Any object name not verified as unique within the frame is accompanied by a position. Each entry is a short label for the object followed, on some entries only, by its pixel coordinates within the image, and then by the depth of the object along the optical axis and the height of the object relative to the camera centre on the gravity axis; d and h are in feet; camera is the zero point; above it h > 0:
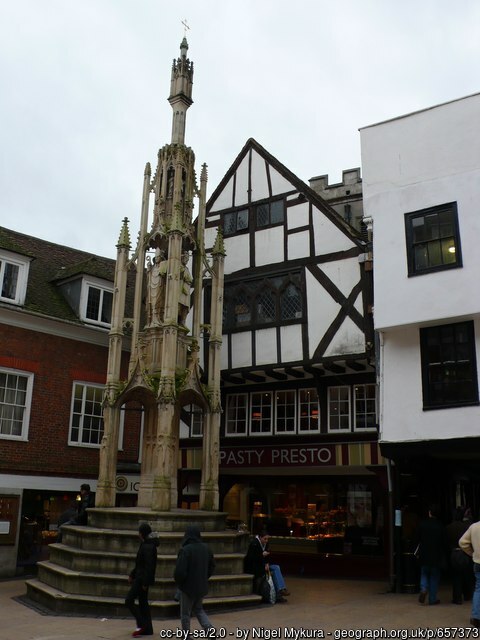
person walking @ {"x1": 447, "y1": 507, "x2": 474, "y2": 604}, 34.71 -3.54
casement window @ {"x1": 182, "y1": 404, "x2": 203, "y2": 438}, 63.62 +6.66
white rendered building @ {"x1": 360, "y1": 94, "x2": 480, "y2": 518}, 41.09 +13.93
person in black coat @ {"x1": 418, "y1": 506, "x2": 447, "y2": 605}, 36.68 -3.40
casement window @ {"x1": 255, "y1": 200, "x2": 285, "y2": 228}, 60.08 +25.45
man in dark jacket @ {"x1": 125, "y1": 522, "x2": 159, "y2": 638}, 29.27 -4.12
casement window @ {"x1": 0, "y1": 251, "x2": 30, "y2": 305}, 55.72 +17.76
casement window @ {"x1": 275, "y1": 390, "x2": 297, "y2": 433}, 58.59 +7.23
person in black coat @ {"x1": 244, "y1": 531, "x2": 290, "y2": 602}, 38.99 -4.42
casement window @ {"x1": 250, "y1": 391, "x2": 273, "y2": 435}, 59.77 +7.13
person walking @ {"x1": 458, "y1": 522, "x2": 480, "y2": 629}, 29.71 -2.53
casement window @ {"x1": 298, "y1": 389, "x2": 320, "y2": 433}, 57.06 +7.08
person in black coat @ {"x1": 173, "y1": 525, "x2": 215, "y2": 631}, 26.81 -3.58
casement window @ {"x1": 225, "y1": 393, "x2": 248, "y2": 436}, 61.21 +7.11
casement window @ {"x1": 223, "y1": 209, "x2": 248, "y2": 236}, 62.08 +25.37
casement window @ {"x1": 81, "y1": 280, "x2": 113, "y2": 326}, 61.31 +17.38
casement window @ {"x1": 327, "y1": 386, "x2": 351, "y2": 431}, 55.72 +7.15
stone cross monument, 44.65 +11.22
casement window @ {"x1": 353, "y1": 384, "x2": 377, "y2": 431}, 54.60 +7.27
